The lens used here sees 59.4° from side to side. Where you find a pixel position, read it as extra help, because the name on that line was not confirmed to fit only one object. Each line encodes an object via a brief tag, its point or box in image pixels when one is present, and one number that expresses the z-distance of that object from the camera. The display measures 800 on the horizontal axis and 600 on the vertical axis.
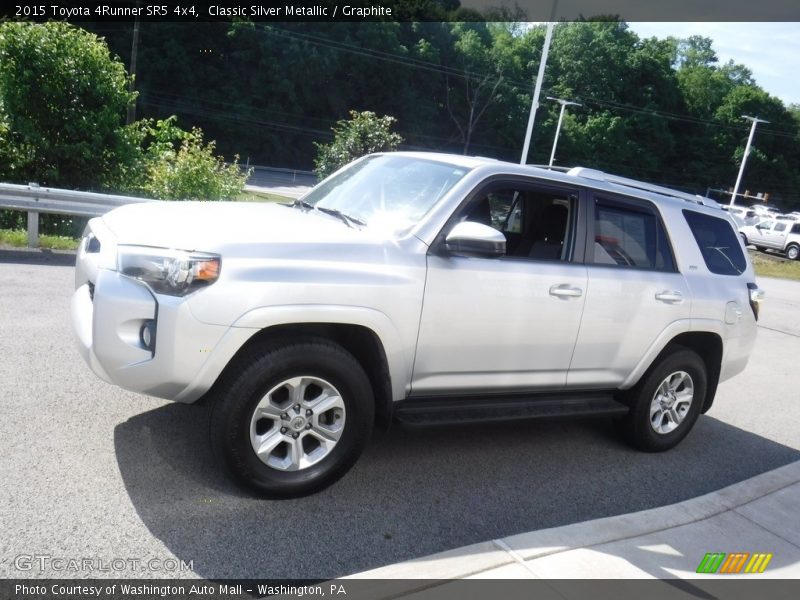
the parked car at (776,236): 35.06
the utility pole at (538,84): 22.01
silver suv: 3.51
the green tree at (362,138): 23.19
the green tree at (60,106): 12.05
